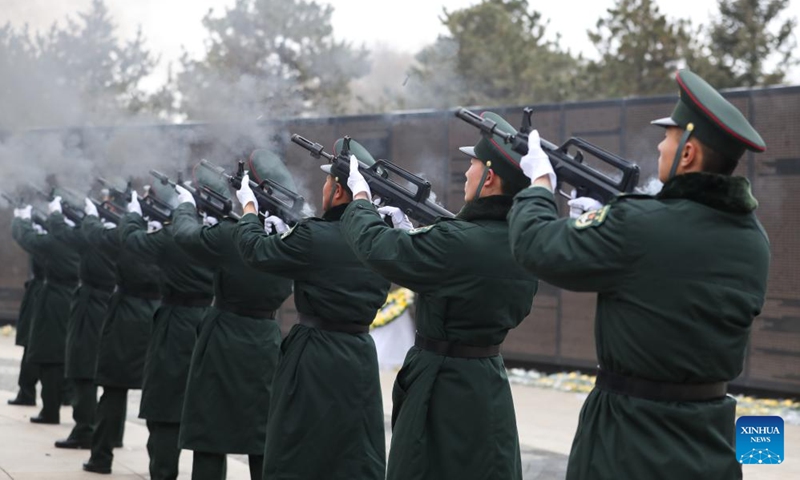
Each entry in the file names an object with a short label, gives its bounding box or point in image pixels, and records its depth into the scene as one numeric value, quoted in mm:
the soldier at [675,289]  3330
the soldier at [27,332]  10656
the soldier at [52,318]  9742
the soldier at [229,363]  6270
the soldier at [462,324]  4434
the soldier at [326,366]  5281
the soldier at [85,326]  8625
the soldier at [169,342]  6953
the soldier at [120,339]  7699
